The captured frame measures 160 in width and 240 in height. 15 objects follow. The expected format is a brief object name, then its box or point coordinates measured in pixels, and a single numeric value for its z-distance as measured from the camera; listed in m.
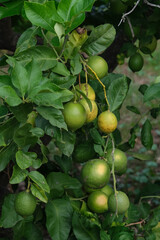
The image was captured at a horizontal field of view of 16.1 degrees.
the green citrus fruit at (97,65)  1.22
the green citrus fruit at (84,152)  1.36
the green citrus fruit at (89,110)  1.19
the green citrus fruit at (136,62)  1.52
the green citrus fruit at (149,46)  1.51
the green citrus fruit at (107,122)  1.21
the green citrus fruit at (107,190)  1.35
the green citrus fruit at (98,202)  1.32
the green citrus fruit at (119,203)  1.25
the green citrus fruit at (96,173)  1.25
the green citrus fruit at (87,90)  1.19
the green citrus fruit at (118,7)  1.45
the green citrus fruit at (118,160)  1.29
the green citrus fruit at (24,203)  1.17
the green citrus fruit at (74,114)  1.15
